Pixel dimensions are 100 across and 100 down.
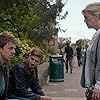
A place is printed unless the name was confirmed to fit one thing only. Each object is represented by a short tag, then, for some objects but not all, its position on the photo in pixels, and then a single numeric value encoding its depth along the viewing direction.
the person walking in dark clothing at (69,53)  10.95
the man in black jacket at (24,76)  2.99
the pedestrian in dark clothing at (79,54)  14.98
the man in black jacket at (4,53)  2.54
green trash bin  9.00
